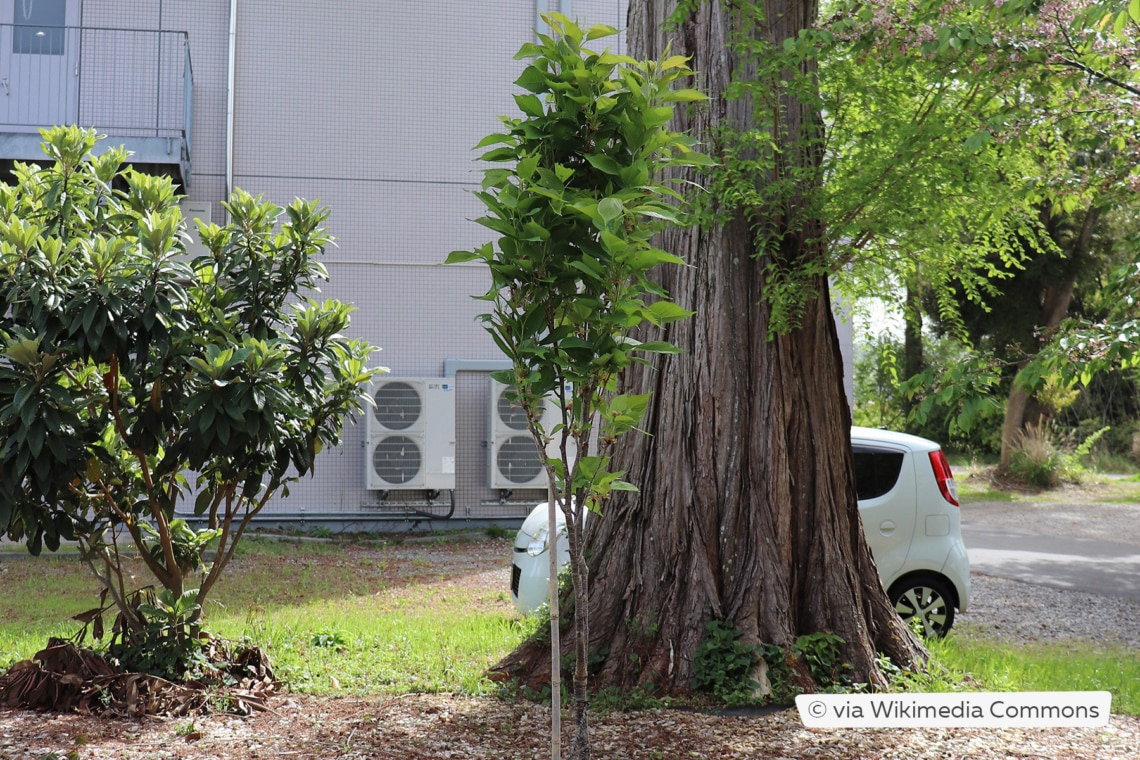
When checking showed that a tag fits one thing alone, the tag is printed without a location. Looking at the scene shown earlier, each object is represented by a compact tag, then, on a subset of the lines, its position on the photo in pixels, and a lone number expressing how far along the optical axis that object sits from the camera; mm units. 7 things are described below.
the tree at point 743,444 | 5184
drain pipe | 13375
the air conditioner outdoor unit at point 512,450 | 13641
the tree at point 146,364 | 4570
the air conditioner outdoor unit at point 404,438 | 13117
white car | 7402
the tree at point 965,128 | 4469
